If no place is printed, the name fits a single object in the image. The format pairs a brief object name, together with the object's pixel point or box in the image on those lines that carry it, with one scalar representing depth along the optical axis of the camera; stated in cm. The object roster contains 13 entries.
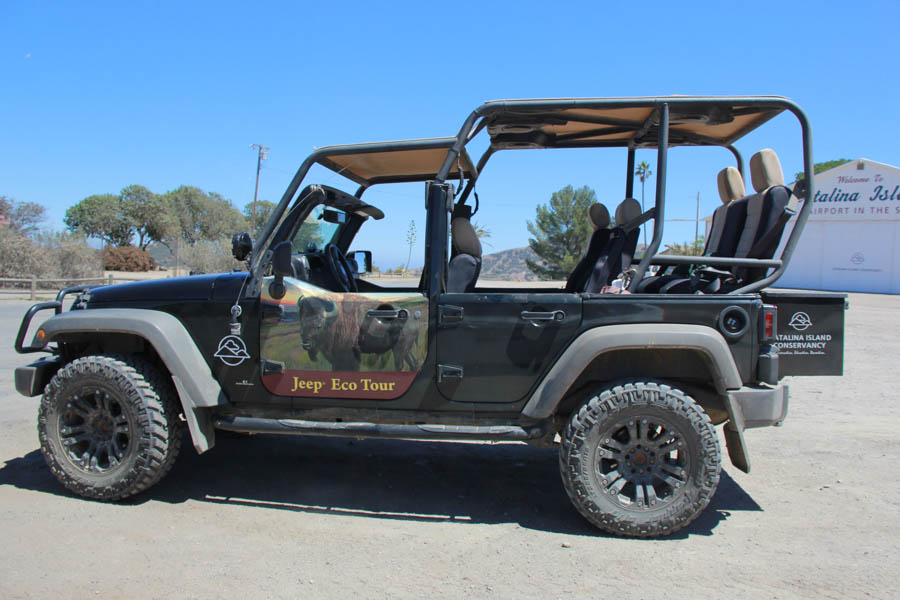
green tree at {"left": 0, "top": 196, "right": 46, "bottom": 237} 3700
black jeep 339
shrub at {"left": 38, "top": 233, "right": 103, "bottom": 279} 2704
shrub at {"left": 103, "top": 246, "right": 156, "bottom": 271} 4091
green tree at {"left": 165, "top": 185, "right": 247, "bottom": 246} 5831
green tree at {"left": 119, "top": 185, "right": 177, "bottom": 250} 5519
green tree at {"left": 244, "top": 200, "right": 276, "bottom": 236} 5591
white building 3275
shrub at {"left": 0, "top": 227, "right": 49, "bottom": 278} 2509
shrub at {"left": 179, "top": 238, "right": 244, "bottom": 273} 3319
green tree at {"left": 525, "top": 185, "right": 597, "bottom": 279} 1020
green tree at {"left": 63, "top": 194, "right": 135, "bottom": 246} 5497
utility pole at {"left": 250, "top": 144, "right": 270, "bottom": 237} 3858
